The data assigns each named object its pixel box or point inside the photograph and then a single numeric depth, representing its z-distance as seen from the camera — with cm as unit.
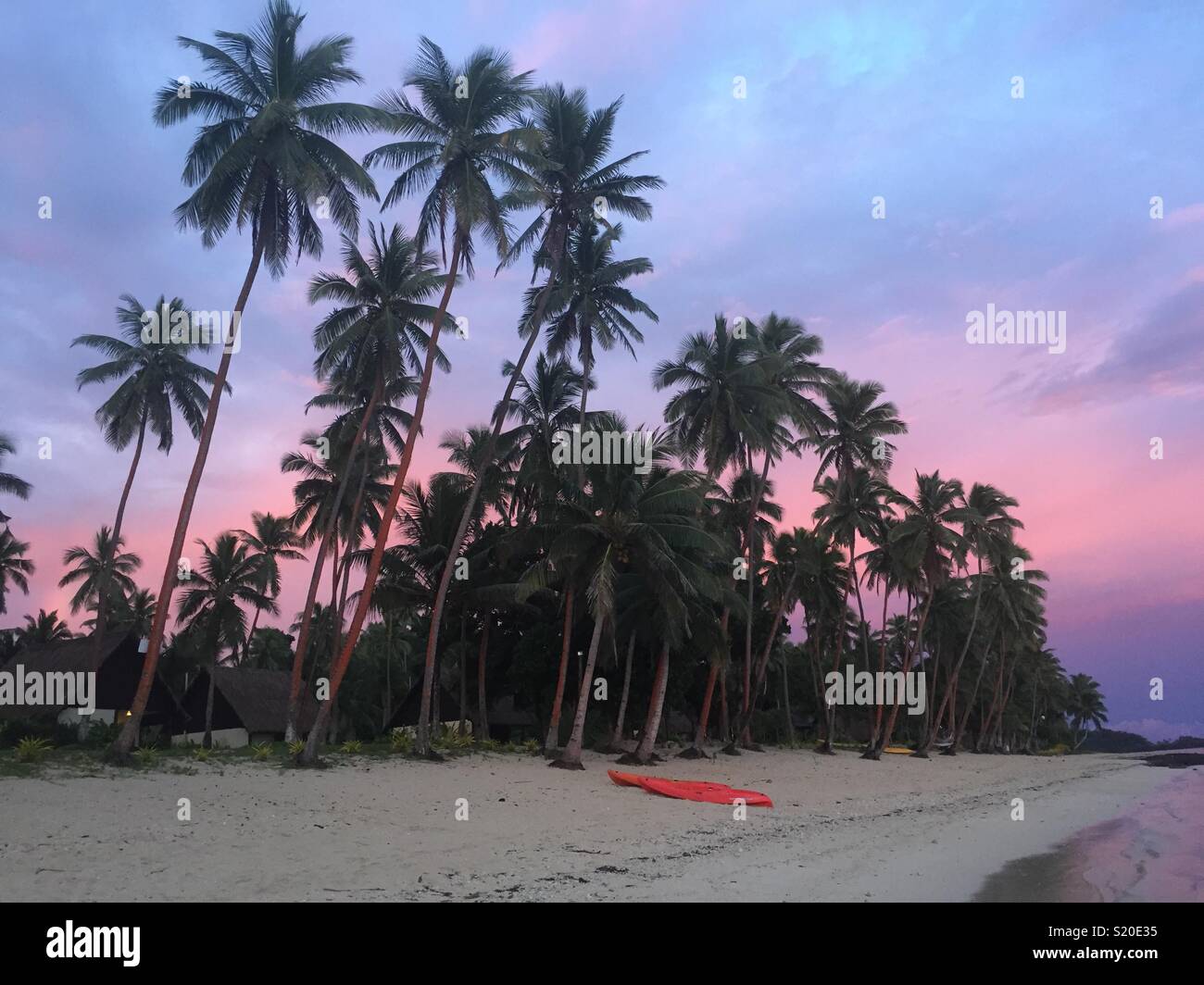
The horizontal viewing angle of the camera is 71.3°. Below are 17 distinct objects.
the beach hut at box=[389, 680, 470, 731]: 3909
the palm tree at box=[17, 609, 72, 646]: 5566
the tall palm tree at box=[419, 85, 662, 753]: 2622
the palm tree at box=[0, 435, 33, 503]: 3947
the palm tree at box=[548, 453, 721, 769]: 2556
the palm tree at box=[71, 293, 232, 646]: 2958
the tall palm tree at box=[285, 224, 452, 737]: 2531
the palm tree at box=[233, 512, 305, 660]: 4244
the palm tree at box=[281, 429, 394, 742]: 3241
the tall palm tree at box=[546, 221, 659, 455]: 2938
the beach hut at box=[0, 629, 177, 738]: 3844
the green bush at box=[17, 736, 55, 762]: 1886
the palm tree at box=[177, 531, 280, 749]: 3672
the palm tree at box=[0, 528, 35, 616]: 4842
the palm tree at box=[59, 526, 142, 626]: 4207
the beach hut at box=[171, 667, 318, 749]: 4266
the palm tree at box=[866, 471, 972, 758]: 4247
